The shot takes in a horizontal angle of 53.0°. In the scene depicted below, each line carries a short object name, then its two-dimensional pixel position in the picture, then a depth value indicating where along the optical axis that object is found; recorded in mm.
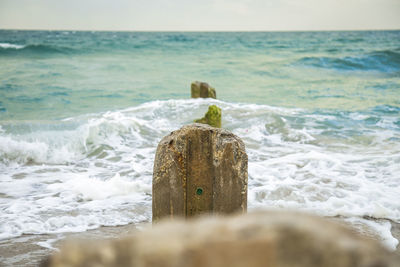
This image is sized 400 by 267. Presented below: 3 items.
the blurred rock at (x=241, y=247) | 747
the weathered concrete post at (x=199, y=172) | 2734
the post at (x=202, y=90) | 11352
